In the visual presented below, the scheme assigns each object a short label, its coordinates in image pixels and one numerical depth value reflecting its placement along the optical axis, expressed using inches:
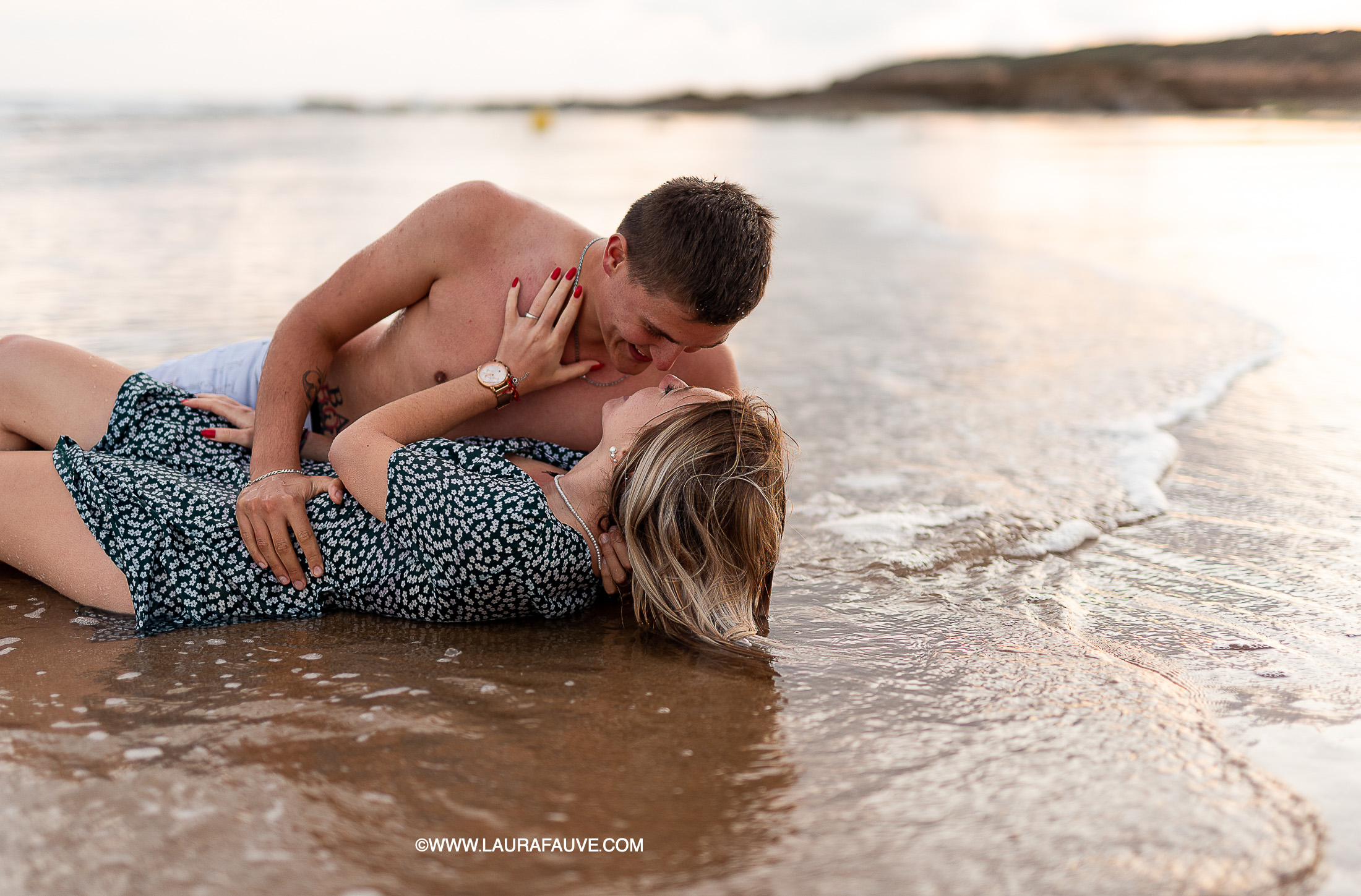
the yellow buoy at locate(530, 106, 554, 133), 1785.2
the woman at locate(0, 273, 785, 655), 104.9
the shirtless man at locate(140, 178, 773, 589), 116.3
